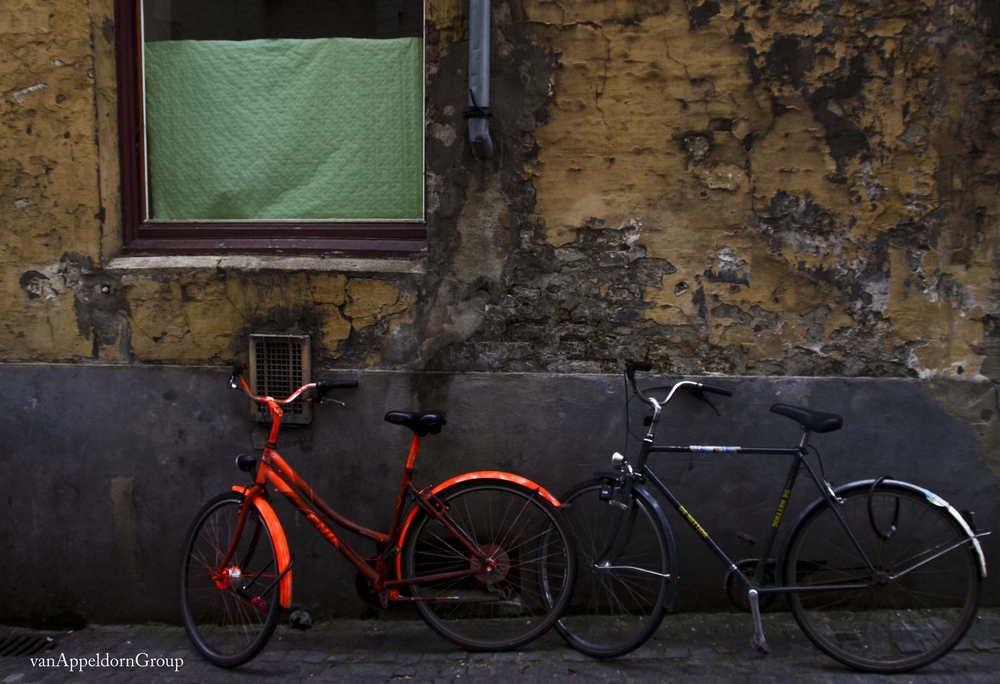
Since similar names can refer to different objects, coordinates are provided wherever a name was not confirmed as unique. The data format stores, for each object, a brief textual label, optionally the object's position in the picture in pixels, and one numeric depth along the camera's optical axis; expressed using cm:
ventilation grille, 406
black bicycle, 342
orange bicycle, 355
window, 429
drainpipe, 370
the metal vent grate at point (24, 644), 390
